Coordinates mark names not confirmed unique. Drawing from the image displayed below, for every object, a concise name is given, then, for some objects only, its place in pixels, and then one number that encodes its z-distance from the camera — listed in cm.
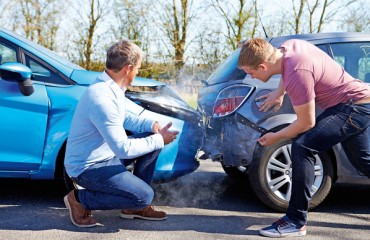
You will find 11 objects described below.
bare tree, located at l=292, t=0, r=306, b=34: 2036
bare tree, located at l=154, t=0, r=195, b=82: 1942
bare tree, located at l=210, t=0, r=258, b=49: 1980
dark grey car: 361
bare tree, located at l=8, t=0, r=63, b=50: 1862
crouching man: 291
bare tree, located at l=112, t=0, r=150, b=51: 1955
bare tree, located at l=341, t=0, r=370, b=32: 1956
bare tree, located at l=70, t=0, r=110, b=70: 1917
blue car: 345
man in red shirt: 282
